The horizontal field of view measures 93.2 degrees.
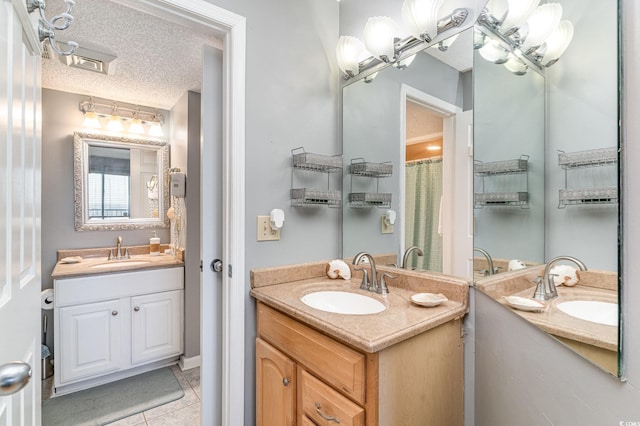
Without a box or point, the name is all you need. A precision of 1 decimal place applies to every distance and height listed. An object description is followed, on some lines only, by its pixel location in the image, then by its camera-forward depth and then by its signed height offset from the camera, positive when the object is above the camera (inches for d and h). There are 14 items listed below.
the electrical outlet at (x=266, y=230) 57.2 -3.4
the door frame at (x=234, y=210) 54.1 +0.4
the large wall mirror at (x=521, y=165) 24.3 +5.7
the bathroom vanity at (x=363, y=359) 34.5 -19.3
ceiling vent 71.9 +38.0
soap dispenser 108.1 -12.2
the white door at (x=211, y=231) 58.7 -3.7
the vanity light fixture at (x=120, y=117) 100.8 +33.4
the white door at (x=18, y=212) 21.6 +0.0
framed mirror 99.4 +10.3
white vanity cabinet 81.0 -32.9
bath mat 72.0 -49.3
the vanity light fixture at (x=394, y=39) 48.6 +31.6
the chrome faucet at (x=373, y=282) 52.5 -12.4
